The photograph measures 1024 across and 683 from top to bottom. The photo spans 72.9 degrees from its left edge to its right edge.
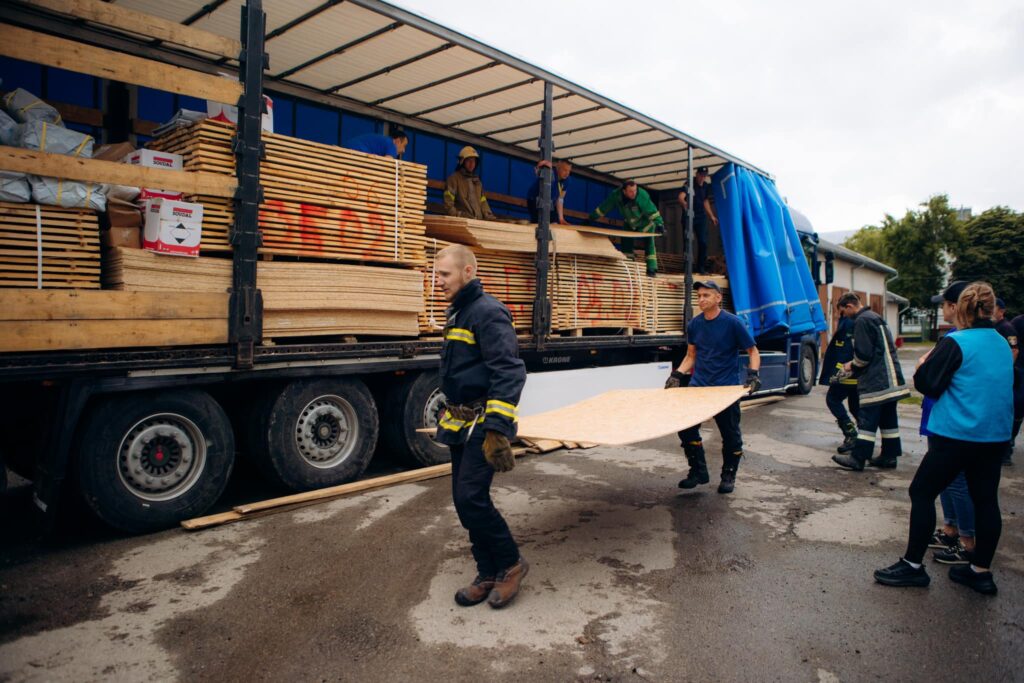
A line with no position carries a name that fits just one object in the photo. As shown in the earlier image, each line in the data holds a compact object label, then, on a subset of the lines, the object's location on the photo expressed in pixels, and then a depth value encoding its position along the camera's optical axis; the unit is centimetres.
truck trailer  458
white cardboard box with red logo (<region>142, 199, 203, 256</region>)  486
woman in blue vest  399
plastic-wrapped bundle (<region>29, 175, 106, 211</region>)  444
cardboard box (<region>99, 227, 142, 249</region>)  486
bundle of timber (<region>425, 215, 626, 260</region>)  727
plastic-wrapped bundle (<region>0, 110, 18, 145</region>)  446
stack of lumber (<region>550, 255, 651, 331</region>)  845
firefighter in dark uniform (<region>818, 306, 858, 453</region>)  805
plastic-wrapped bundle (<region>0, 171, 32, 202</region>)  430
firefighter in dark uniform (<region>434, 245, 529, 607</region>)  366
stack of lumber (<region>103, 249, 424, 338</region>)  486
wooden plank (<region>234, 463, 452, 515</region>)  553
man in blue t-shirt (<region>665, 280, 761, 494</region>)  637
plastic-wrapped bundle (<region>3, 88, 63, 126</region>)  468
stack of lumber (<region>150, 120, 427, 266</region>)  524
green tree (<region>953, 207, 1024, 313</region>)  4338
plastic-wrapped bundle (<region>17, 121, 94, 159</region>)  451
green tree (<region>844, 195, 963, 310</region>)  4597
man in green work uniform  1038
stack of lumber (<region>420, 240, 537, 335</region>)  769
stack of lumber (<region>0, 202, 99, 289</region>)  435
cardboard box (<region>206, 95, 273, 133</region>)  551
